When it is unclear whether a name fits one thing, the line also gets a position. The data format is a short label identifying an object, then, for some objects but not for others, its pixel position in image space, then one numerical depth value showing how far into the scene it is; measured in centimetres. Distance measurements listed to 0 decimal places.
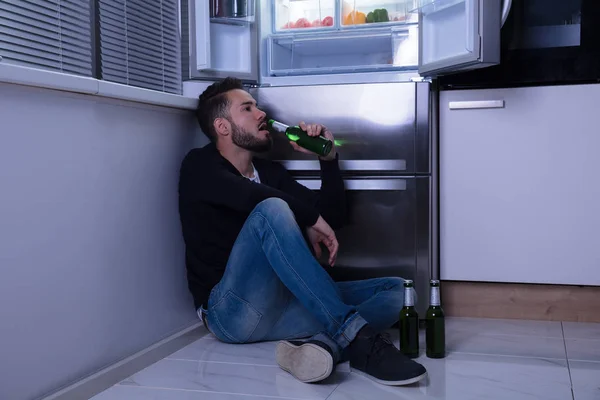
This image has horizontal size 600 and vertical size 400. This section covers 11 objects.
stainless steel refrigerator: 234
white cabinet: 236
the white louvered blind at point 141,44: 377
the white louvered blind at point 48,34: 308
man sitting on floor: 179
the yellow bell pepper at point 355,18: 283
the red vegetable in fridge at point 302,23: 283
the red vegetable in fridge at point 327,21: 284
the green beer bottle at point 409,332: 194
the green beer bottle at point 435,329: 191
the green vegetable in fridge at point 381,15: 281
